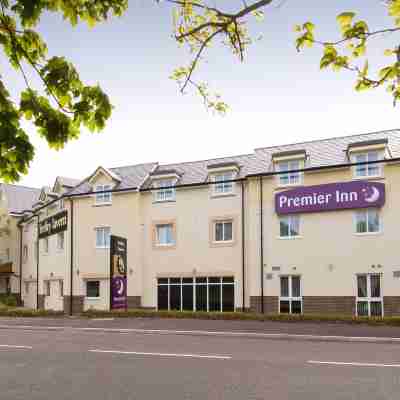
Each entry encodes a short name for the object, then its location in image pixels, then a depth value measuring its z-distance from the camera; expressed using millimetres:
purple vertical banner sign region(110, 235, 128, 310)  27516
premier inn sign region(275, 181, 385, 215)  27875
